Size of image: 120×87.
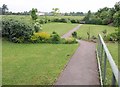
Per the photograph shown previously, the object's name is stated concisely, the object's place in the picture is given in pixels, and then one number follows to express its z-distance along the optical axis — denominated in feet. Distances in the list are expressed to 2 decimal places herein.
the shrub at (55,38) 26.02
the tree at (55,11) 109.87
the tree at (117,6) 58.00
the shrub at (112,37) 27.98
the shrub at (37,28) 35.55
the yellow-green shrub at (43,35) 25.99
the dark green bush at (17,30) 25.57
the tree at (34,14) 57.91
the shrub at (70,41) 25.69
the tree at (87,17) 76.73
